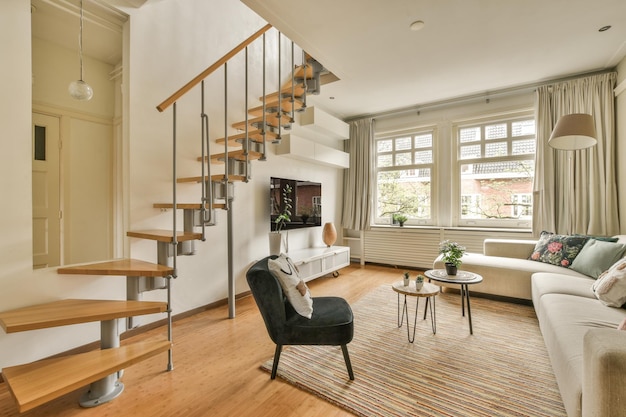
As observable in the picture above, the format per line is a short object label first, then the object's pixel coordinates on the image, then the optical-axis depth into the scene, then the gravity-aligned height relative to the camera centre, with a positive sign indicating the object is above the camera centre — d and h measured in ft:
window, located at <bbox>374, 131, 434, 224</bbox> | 16.69 +1.88
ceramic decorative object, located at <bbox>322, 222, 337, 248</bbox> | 15.58 -1.39
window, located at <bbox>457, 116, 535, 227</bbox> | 14.25 +1.87
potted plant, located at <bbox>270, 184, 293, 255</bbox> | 12.19 -0.48
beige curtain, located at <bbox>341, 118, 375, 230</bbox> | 17.56 +1.92
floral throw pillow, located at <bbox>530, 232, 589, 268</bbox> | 10.37 -1.54
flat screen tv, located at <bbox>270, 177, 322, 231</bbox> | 12.78 +0.30
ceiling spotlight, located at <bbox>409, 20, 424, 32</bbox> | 8.54 +5.48
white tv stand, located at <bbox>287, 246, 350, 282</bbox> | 12.72 -2.47
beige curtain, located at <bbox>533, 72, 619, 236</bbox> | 11.71 +1.63
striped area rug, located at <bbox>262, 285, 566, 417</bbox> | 5.42 -3.66
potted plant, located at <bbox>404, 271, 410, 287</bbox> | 8.27 -2.08
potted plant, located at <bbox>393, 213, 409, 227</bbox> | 16.71 -0.59
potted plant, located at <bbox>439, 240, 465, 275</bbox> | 9.07 -1.55
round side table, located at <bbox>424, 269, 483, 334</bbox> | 8.52 -2.15
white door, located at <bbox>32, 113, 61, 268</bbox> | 9.87 +0.56
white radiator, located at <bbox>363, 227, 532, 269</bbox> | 14.46 -1.90
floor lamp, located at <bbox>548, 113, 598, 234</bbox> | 9.30 +2.46
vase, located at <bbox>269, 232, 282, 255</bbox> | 12.18 -1.37
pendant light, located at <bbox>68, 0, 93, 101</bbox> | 7.41 +3.07
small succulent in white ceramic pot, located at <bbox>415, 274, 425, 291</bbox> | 7.98 -2.08
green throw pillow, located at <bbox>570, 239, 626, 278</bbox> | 8.75 -1.56
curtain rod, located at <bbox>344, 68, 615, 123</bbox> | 12.83 +5.67
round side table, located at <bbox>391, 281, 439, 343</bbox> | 7.71 -2.25
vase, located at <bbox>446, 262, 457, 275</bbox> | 9.07 -1.89
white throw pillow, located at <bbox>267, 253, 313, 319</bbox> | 6.35 -1.79
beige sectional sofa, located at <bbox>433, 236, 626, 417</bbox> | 3.29 -2.27
